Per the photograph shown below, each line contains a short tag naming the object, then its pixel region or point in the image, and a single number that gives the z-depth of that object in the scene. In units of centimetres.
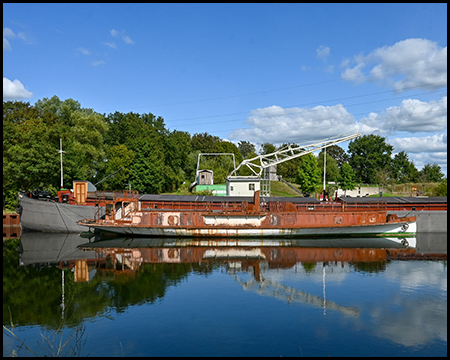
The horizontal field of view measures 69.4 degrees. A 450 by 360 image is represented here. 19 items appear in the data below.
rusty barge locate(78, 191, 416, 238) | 3431
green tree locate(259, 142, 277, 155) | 11431
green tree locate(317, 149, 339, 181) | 9462
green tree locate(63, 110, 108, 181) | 4856
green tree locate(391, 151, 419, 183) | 8906
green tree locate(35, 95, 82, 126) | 5659
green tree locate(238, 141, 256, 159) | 14562
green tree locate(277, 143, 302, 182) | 9924
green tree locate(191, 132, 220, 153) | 10531
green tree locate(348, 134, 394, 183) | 8950
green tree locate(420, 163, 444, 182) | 9100
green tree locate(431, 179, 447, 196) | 5432
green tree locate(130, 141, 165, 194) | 5909
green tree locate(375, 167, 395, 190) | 7775
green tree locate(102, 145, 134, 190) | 5803
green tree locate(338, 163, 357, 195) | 7319
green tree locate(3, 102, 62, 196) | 4441
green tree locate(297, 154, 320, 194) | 6719
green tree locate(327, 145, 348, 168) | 12194
